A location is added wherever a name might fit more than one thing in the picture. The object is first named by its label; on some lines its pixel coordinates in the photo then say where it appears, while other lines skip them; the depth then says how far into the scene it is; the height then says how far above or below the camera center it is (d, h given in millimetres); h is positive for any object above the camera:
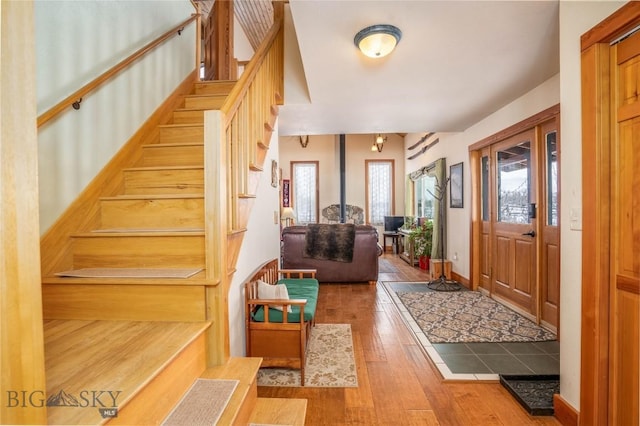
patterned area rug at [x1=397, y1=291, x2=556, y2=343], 2842 -1203
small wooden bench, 2158 -844
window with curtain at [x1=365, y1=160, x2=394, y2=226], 9203 +569
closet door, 1378 -170
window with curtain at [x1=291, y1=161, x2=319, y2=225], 9266 +609
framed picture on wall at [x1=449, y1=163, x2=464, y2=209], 4820 +328
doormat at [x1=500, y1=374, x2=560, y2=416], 1838 -1222
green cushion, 2229 -763
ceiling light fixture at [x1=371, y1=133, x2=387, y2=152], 8089 +1781
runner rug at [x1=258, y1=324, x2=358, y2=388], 2184 -1222
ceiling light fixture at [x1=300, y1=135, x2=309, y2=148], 9086 +2030
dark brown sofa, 4848 -823
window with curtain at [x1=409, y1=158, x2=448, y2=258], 5295 +286
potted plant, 5891 -686
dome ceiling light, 1974 +1121
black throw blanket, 4852 -529
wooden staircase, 1042 -309
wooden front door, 3260 -181
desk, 8093 -904
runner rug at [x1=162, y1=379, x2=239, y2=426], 1034 -712
